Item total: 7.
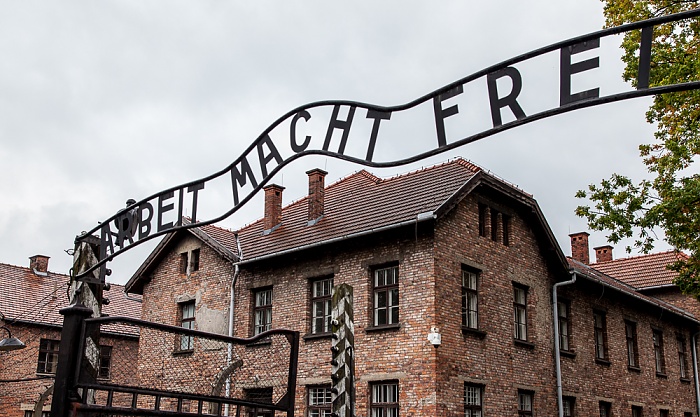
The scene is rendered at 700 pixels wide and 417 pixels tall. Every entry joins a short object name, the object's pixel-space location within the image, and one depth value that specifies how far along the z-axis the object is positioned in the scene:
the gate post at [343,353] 7.20
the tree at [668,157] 15.22
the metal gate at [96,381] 4.92
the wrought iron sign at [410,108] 4.34
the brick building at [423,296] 17.59
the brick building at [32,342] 28.39
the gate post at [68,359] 4.89
